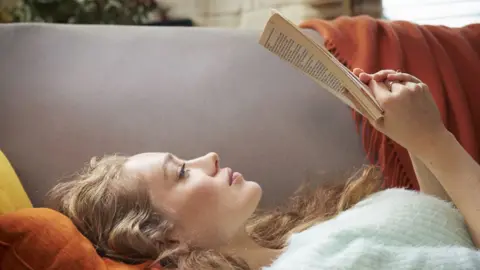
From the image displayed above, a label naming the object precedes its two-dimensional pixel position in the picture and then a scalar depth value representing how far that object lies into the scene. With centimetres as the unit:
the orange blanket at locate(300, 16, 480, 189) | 106
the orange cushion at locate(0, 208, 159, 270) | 67
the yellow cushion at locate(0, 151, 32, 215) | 82
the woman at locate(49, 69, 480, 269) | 80
